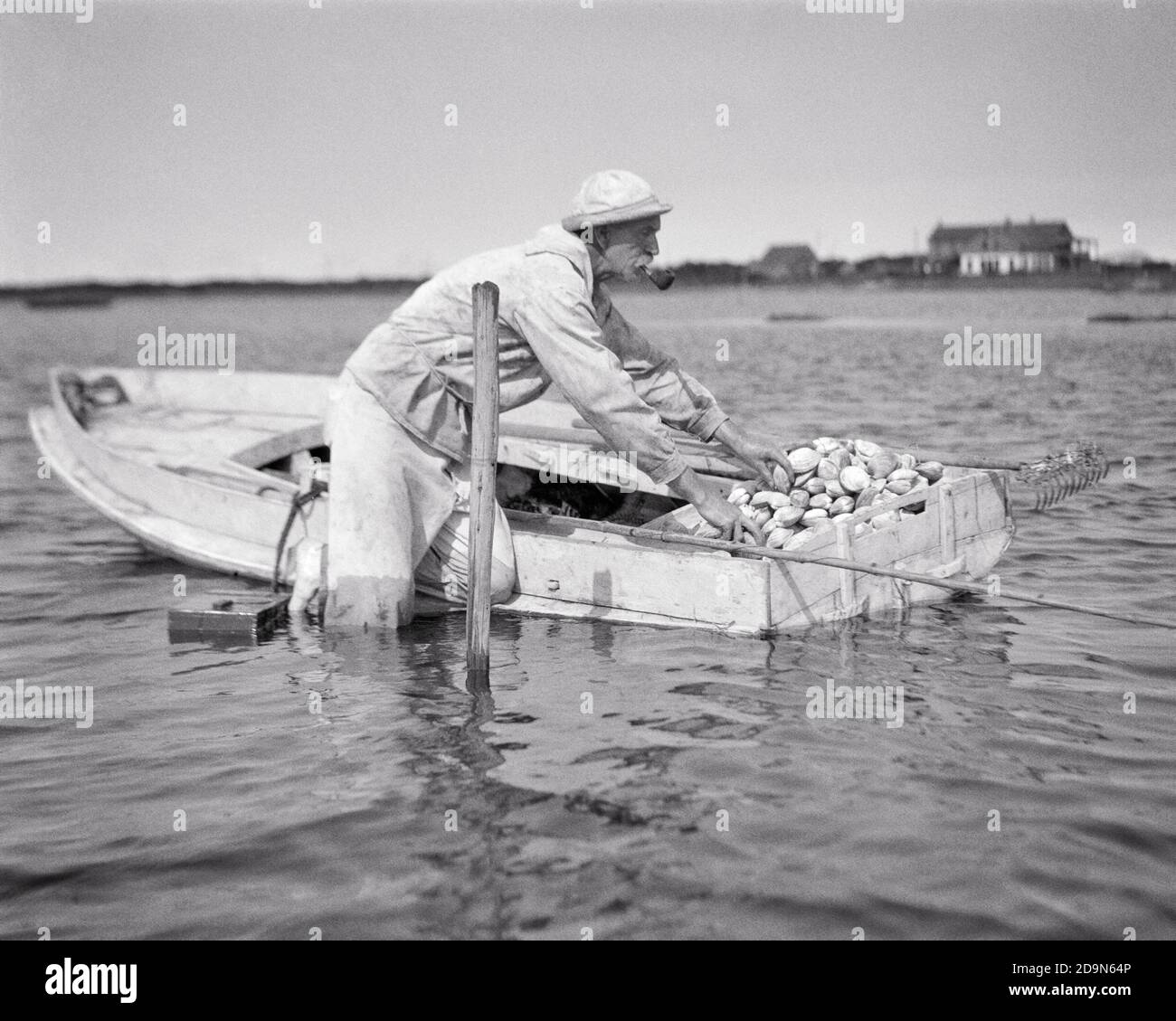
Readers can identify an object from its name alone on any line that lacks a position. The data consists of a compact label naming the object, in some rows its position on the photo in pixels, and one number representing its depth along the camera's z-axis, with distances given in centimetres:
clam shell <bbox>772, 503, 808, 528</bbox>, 738
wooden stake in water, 630
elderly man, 661
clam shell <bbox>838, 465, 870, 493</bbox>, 760
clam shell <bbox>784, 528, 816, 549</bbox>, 685
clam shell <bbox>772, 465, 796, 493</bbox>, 765
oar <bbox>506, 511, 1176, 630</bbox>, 622
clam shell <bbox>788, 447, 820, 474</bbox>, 772
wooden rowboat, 691
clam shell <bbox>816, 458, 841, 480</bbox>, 769
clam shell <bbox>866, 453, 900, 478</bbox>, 776
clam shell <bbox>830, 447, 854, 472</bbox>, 779
